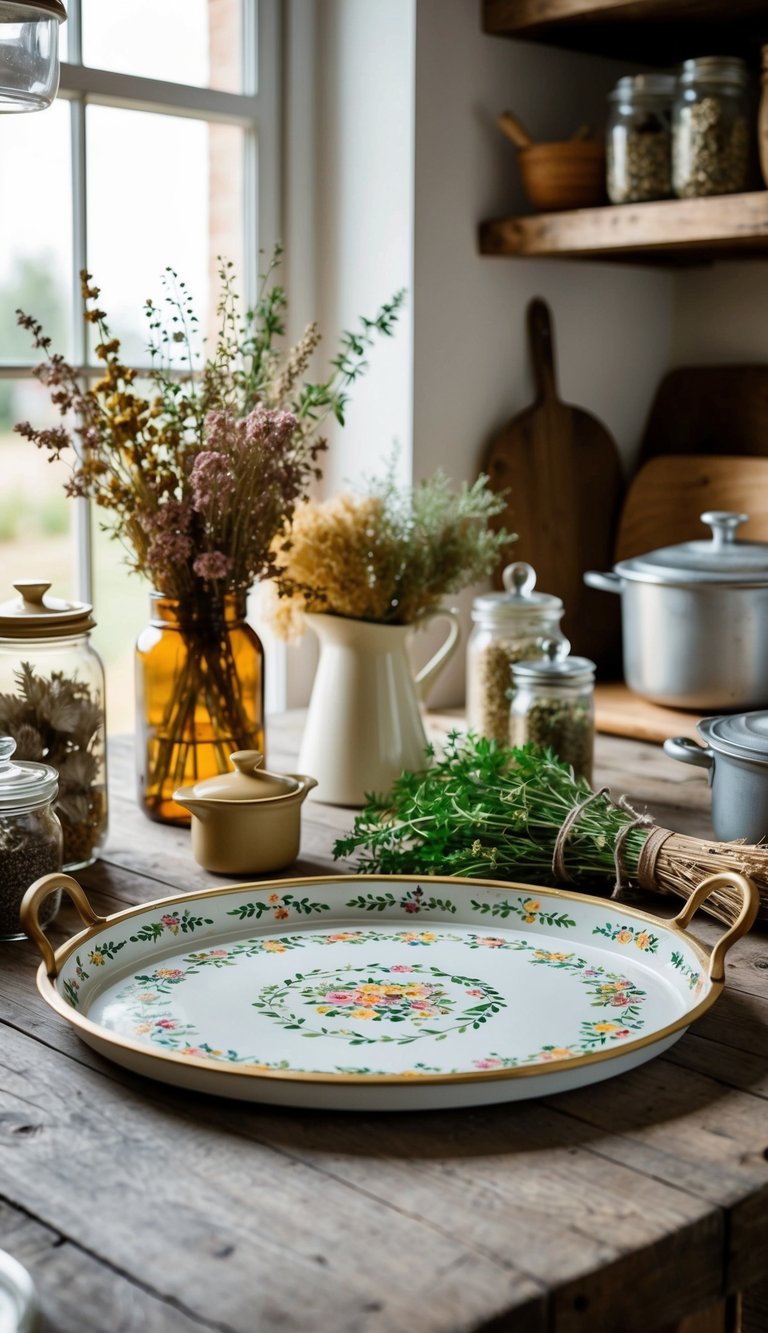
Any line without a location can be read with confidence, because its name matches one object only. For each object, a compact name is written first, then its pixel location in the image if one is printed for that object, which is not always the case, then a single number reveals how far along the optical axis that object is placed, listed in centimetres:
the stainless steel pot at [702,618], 164
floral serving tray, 78
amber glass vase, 132
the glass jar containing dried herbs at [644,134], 175
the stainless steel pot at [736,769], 111
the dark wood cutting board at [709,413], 201
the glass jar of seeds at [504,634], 150
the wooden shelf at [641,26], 177
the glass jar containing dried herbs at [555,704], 136
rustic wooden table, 60
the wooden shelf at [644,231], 164
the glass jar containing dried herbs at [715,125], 166
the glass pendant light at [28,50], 100
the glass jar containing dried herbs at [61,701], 117
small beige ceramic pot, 119
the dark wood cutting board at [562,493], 197
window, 171
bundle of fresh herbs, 109
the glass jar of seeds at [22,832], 103
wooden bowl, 184
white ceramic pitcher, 142
